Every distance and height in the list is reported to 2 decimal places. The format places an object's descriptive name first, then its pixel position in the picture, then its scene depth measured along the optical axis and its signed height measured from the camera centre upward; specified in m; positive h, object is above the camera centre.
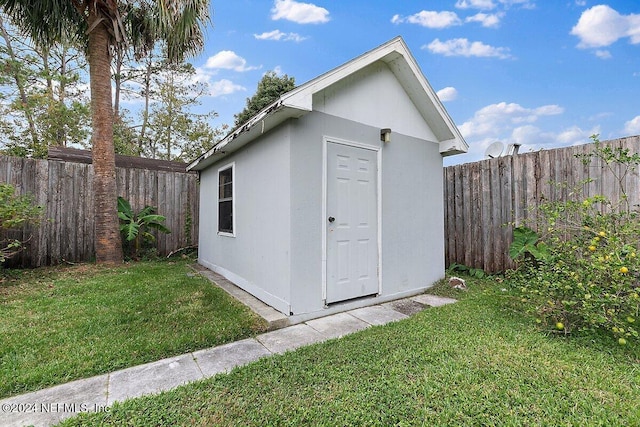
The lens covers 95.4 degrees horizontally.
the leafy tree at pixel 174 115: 15.61 +5.42
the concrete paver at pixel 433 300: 4.47 -1.40
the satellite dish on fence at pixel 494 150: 6.01 +1.31
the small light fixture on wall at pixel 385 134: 4.58 +1.25
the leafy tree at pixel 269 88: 14.20 +6.19
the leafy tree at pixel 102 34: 5.96 +3.91
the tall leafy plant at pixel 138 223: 6.88 -0.21
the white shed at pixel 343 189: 3.80 +0.38
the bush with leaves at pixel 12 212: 4.87 +0.06
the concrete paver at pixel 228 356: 2.60 -1.38
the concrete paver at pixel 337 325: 3.41 -1.39
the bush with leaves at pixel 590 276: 2.86 -0.69
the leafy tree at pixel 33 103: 11.89 +4.72
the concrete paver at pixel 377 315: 3.80 -1.40
